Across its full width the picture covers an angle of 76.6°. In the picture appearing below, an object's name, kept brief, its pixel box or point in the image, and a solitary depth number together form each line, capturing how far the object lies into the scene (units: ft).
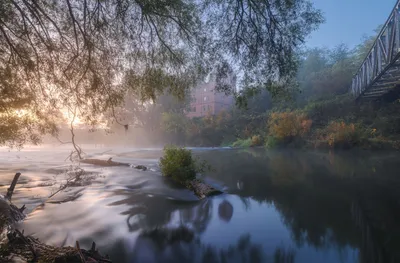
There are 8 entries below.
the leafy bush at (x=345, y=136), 83.66
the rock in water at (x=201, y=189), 34.89
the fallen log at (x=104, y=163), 65.93
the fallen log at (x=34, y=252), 13.96
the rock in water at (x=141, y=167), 59.33
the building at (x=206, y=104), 197.47
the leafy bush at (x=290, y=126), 102.24
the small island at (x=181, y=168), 39.83
